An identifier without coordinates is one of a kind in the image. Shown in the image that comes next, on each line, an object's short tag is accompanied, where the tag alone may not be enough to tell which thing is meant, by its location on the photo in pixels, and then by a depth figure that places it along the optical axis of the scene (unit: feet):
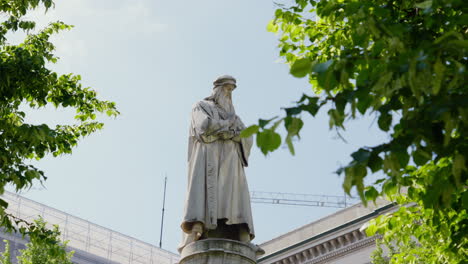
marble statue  35.68
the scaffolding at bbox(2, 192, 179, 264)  211.61
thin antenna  213.83
